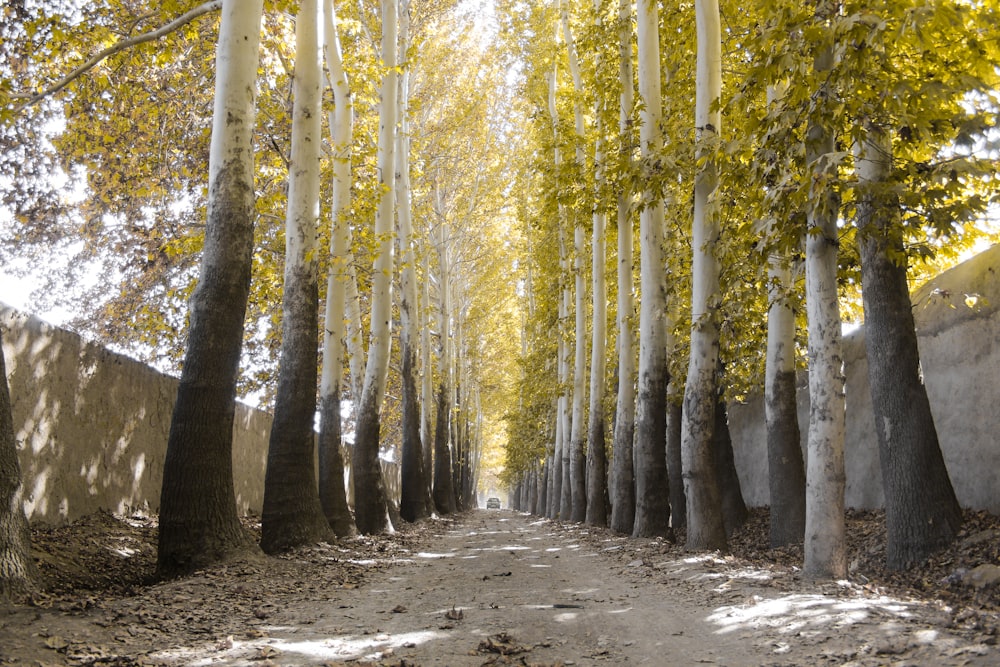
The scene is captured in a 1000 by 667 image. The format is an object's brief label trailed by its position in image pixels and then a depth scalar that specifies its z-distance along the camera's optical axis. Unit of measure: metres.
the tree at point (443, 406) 25.20
